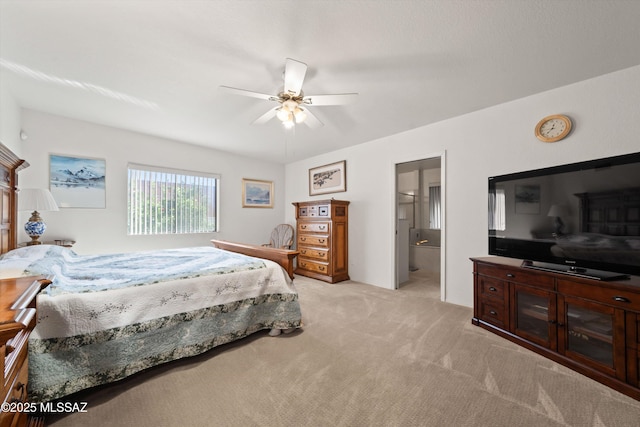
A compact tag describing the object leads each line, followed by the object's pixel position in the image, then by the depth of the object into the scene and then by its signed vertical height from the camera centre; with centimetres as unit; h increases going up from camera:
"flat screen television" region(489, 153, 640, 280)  173 -2
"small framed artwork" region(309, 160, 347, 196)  461 +74
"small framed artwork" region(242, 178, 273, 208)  523 +49
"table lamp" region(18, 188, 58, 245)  267 +10
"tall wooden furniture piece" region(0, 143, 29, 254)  218 +17
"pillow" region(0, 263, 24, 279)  137 -33
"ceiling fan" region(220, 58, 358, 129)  189 +104
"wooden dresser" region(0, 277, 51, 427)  70 -45
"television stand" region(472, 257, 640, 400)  157 -79
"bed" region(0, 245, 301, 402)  141 -69
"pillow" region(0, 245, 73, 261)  192 -33
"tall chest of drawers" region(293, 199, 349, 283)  425 -45
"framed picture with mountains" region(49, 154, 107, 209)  329 +47
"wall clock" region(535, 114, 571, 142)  235 +88
